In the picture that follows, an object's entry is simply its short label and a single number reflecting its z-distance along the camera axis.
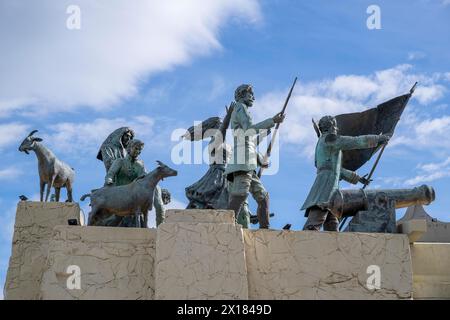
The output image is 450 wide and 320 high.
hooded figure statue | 14.13
